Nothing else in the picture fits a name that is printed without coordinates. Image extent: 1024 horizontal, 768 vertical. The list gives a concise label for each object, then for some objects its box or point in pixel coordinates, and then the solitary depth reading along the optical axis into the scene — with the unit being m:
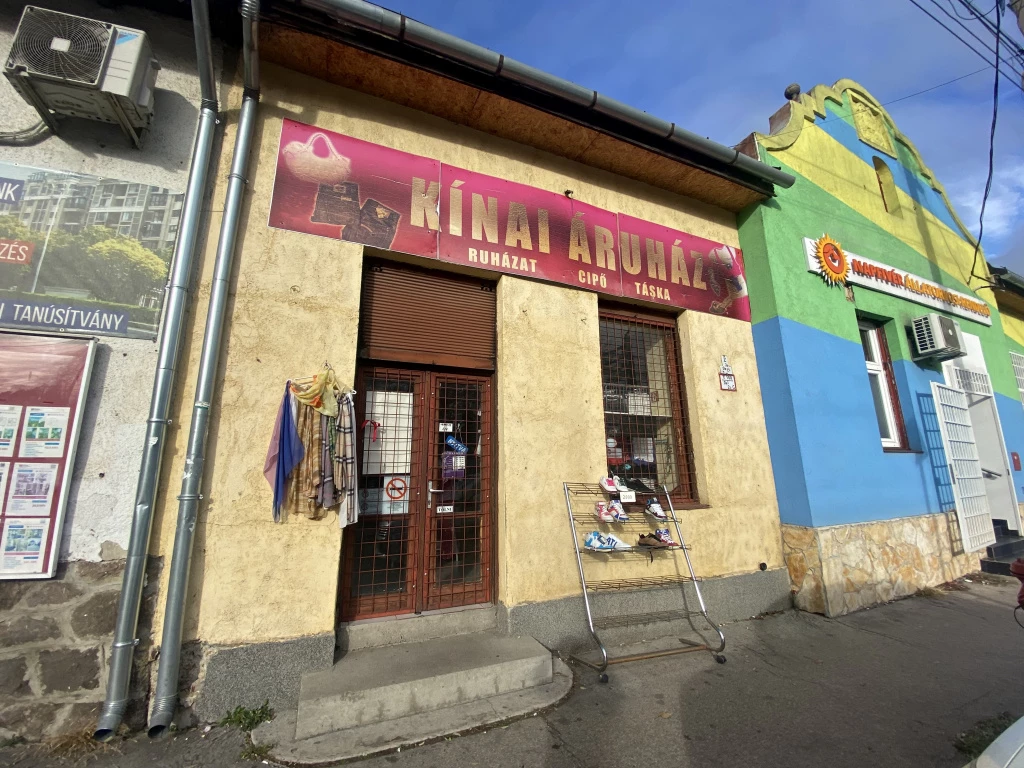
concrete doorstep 2.58
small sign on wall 5.28
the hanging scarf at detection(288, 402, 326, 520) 3.18
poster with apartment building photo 2.84
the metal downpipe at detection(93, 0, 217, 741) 2.57
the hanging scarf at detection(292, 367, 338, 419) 3.28
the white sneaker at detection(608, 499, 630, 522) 4.14
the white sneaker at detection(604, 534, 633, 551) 4.04
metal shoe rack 4.00
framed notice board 2.59
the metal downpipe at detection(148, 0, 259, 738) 2.67
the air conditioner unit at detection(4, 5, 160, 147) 2.88
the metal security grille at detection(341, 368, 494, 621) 3.65
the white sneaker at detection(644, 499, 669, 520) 4.27
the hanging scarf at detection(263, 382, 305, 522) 3.11
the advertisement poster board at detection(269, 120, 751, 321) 3.75
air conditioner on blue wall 6.42
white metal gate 5.96
